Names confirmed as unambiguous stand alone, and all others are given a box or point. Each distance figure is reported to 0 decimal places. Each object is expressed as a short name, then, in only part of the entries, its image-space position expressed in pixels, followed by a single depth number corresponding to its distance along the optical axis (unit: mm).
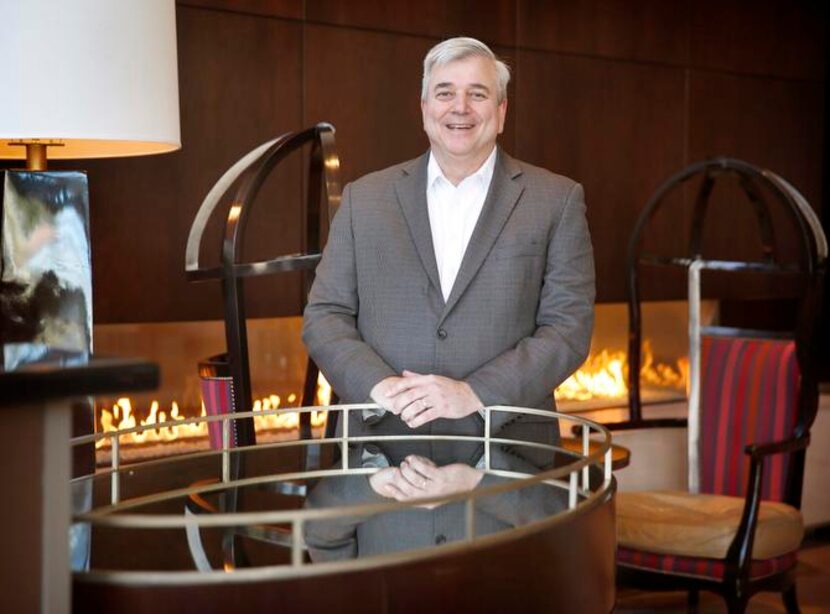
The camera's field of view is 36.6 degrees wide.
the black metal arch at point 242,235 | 3031
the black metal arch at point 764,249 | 3977
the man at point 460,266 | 2316
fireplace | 4570
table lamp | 2740
